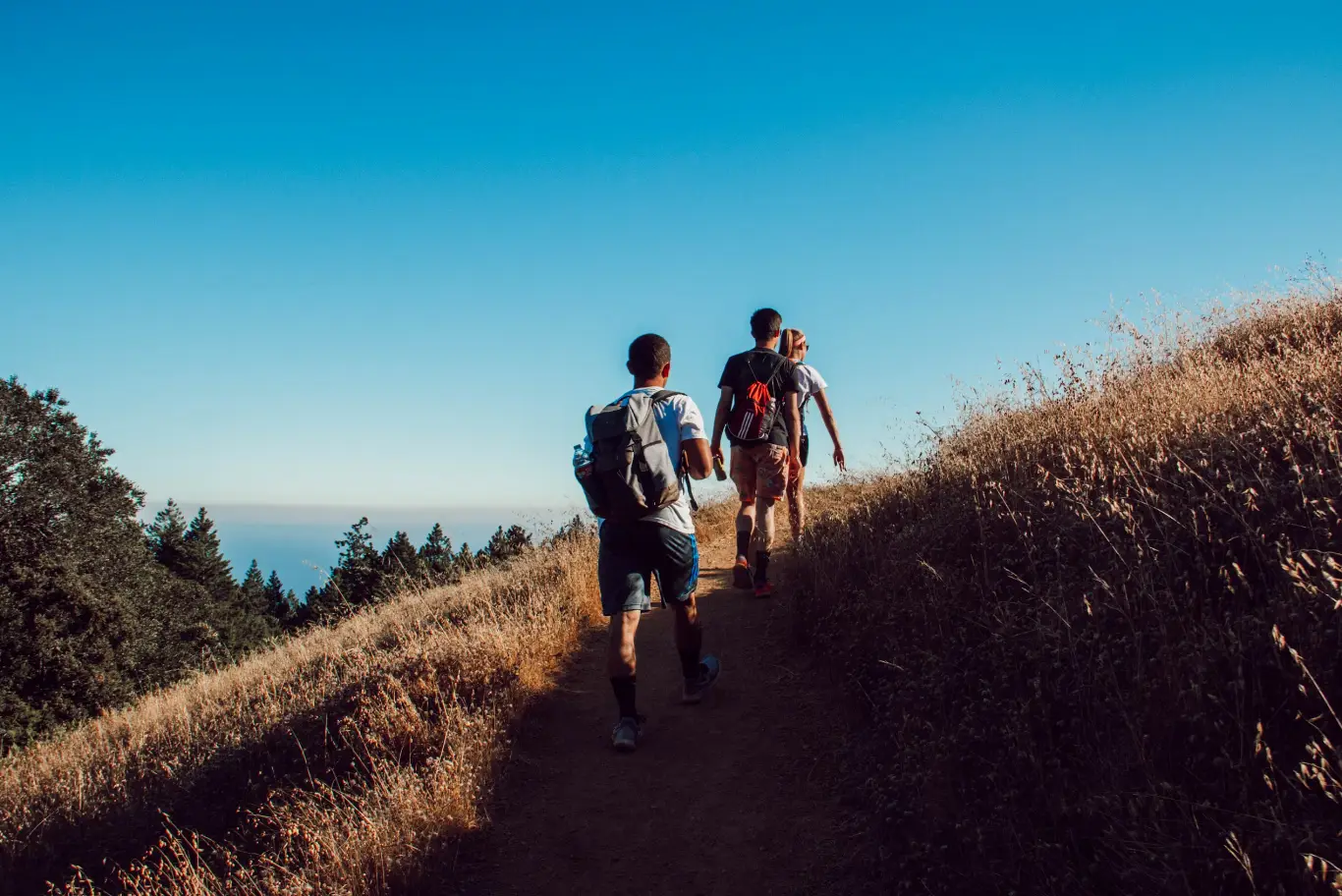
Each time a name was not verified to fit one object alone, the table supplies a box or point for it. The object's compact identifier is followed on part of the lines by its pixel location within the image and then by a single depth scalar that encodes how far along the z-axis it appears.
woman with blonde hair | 7.23
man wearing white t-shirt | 4.53
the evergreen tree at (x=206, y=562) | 38.53
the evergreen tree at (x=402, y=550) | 26.96
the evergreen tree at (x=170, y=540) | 38.41
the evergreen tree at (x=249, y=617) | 36.28
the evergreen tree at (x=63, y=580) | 19.44
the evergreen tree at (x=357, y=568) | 28.97
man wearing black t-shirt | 6.60
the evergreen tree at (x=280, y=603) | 48.16
